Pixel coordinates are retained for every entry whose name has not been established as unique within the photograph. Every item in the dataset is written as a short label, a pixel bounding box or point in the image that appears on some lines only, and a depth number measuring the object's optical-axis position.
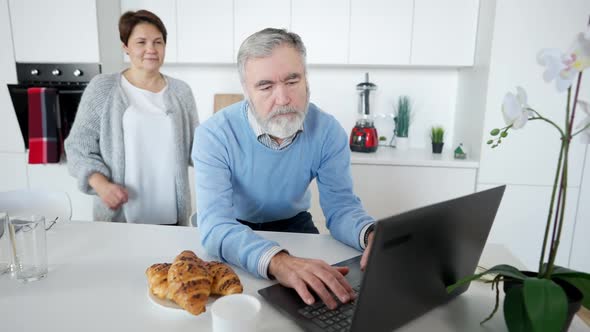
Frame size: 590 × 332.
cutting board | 2.94
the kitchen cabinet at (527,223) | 2.32
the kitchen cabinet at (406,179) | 2.42
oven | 2.64
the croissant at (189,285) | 0.74
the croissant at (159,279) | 0.79
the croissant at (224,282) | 0.80
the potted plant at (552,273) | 0.57
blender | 2.63
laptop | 0.59
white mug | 0.66
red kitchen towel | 2.57
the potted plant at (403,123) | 2.82
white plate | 0.77
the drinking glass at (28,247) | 0.92
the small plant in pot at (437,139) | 2.68
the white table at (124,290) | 0.75
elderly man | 1.04
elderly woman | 1.70
